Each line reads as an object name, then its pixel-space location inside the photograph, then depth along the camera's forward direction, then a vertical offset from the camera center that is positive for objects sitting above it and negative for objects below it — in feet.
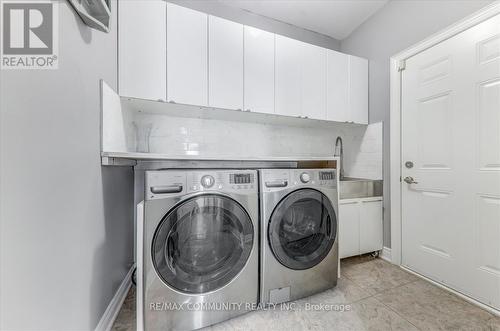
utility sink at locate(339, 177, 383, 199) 6.39 -0.80
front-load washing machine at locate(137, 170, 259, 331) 3.45 -1.59
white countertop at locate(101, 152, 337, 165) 3.72 +0.18
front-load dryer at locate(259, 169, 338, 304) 4.35 -1.60
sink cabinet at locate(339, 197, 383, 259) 6.31 -2.03
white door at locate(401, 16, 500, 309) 4.50 +0.07
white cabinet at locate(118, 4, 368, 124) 4.88 +2.91
